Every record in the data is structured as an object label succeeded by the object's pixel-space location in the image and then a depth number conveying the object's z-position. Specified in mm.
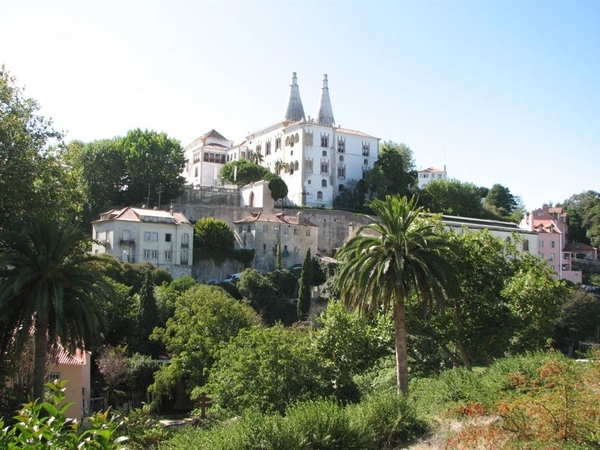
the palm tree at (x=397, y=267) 23969
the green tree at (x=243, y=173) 97500
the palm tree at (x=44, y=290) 22875
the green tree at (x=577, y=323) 65250
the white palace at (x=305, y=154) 102438
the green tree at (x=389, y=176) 99000
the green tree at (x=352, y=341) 29766
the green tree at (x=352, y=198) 99875
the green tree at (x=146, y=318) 47125
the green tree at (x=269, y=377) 26172
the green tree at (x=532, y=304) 31000
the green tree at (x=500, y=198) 121062
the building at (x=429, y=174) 156900
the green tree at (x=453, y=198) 104562
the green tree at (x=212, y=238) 72812
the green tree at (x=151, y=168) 84250
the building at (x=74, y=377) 33250
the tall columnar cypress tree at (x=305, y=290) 65438
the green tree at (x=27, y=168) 27297
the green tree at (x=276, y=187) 93625
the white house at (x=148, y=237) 66188
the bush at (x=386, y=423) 18227
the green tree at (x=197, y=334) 35875
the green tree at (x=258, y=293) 64106
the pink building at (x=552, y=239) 95875
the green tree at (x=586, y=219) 102250
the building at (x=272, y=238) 76250
